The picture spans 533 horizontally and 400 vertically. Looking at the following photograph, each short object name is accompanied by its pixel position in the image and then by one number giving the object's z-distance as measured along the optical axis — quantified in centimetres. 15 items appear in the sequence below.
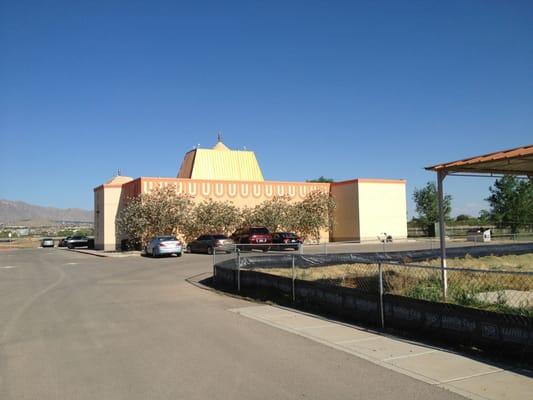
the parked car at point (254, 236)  3572
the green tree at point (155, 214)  4112
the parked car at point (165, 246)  3272
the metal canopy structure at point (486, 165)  1102
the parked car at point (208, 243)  3428
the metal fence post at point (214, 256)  1891
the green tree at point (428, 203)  6688
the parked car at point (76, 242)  5900
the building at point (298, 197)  4603
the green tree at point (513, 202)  5381
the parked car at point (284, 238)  3716
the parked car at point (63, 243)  6359
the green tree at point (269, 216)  4534
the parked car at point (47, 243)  6581
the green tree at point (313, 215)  4743
